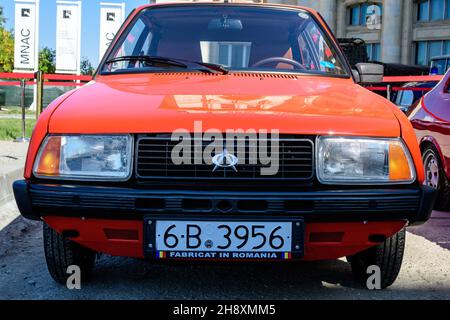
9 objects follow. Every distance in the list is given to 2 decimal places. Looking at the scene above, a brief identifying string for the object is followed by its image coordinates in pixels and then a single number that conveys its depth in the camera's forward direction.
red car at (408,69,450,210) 5.28
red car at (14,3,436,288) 2.59
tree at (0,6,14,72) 57.69
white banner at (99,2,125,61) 17.53
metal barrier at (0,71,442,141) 9.82
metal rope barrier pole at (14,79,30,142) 10.12
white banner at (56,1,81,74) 16.33
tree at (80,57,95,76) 77.88
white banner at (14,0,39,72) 15.98
